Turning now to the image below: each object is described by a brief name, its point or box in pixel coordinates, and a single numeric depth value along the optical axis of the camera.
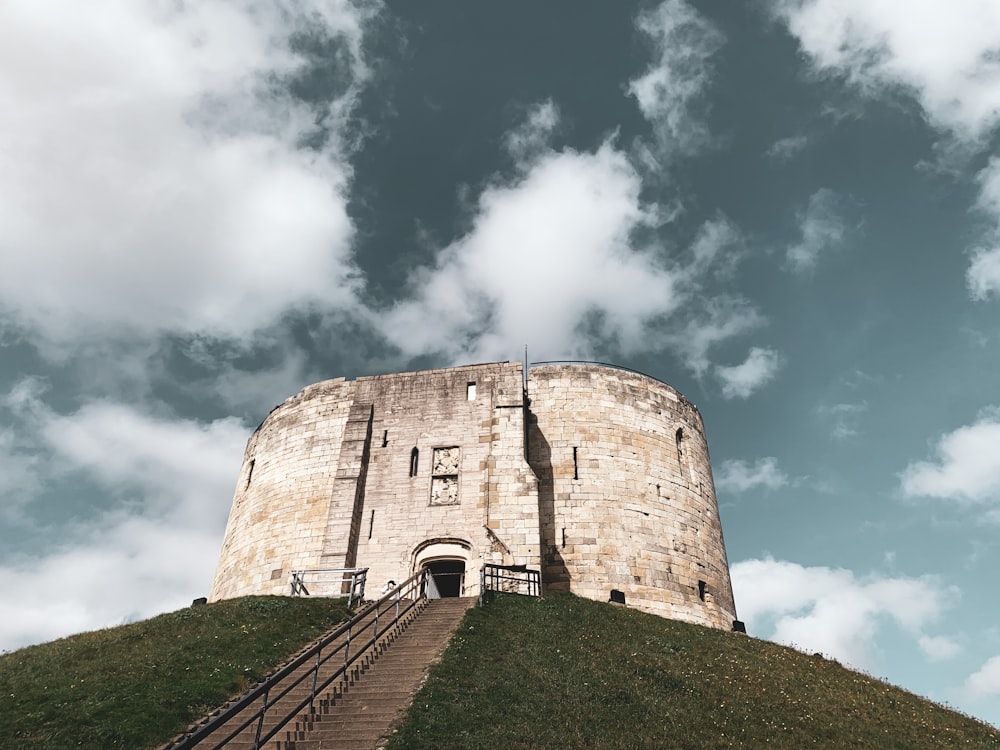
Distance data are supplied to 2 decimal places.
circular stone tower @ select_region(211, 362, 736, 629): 22.17
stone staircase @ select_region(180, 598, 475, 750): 9.80
